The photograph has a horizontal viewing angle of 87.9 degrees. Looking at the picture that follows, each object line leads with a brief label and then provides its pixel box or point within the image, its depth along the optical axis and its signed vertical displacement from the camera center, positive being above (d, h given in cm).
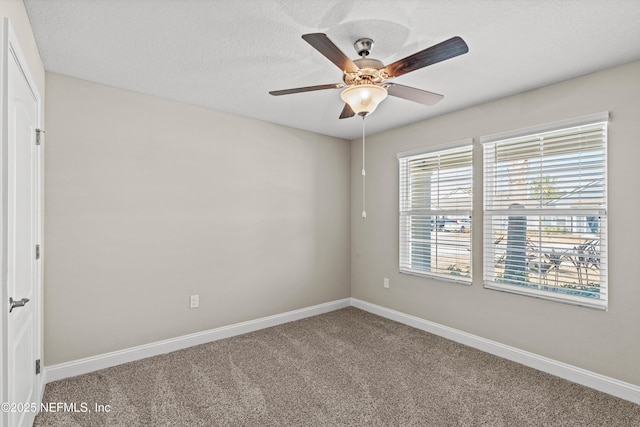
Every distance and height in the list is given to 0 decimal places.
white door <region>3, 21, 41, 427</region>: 152 -12
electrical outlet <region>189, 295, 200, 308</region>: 323 -86
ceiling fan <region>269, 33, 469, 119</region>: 164 +81
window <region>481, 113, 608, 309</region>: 252 +2
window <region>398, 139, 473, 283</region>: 338 +2
